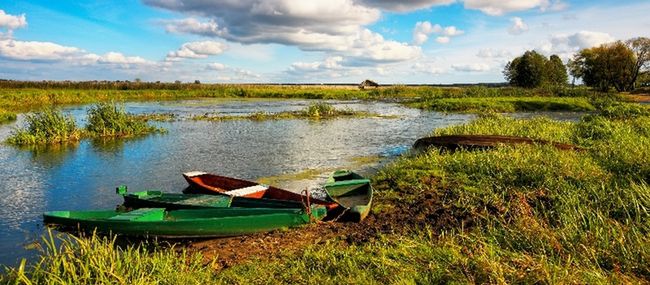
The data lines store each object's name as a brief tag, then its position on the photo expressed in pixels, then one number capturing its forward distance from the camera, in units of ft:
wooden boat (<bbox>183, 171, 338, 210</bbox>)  40.06
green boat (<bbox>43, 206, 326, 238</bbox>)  33.55
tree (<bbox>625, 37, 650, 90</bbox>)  250.98
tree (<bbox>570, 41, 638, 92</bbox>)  247.91
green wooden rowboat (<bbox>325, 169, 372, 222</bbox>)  41.60
